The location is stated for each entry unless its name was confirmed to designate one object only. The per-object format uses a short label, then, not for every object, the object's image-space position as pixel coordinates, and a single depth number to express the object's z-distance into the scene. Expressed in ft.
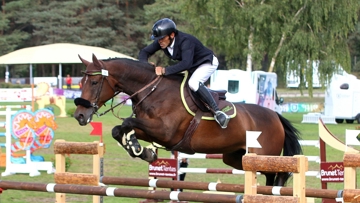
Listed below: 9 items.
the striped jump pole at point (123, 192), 36.88
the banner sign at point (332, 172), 53.98
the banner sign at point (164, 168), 62.00
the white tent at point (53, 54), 232.32
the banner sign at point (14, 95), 167.42
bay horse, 44.55
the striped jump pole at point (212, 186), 40.78
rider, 46.65
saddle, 47.19
